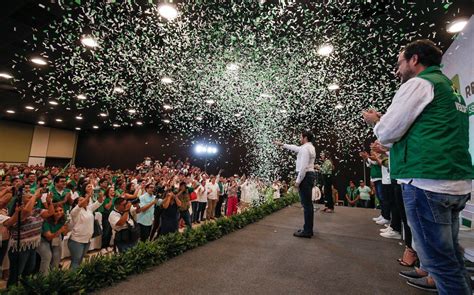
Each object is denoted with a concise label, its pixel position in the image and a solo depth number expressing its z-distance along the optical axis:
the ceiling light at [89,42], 5.62
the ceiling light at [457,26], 4.28
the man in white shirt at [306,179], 3.59
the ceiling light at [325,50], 5.08
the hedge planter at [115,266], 1.93
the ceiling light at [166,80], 8.05
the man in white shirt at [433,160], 1.20
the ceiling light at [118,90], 9.37
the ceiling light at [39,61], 7.26
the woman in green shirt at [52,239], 3.91
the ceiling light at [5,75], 8.85
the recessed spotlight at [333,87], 7.48
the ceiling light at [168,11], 3.96
